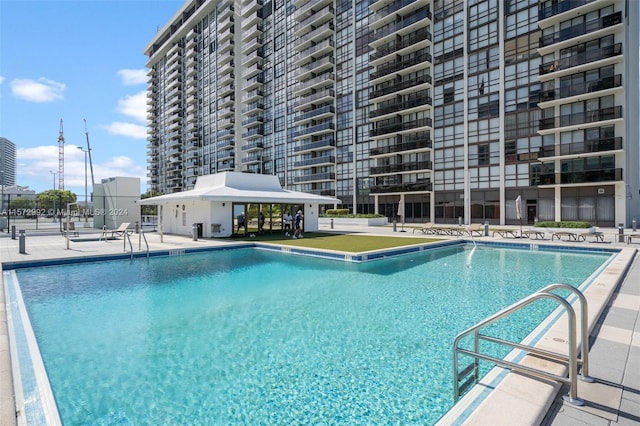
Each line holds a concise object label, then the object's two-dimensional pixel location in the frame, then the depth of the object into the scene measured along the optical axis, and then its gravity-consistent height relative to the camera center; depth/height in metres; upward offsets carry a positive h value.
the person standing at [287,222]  21.53 -0.63
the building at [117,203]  27.84 +0.93
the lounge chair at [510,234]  19.51 -1.43
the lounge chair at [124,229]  14.72 -0.69
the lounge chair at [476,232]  19.39 -1.28
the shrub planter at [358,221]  32.66 -0.91
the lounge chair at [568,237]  16.92 -1.44
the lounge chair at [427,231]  23.02 -1.38
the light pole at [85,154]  33.86 +6.80
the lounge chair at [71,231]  20.80 -1.14
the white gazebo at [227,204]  19.41 +0.62
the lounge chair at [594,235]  16.62 -1.36
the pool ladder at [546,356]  2.77 -1.43
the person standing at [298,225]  19.65 -0.79
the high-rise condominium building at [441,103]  26.48 +11.86
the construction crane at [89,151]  36.38 +7.10
